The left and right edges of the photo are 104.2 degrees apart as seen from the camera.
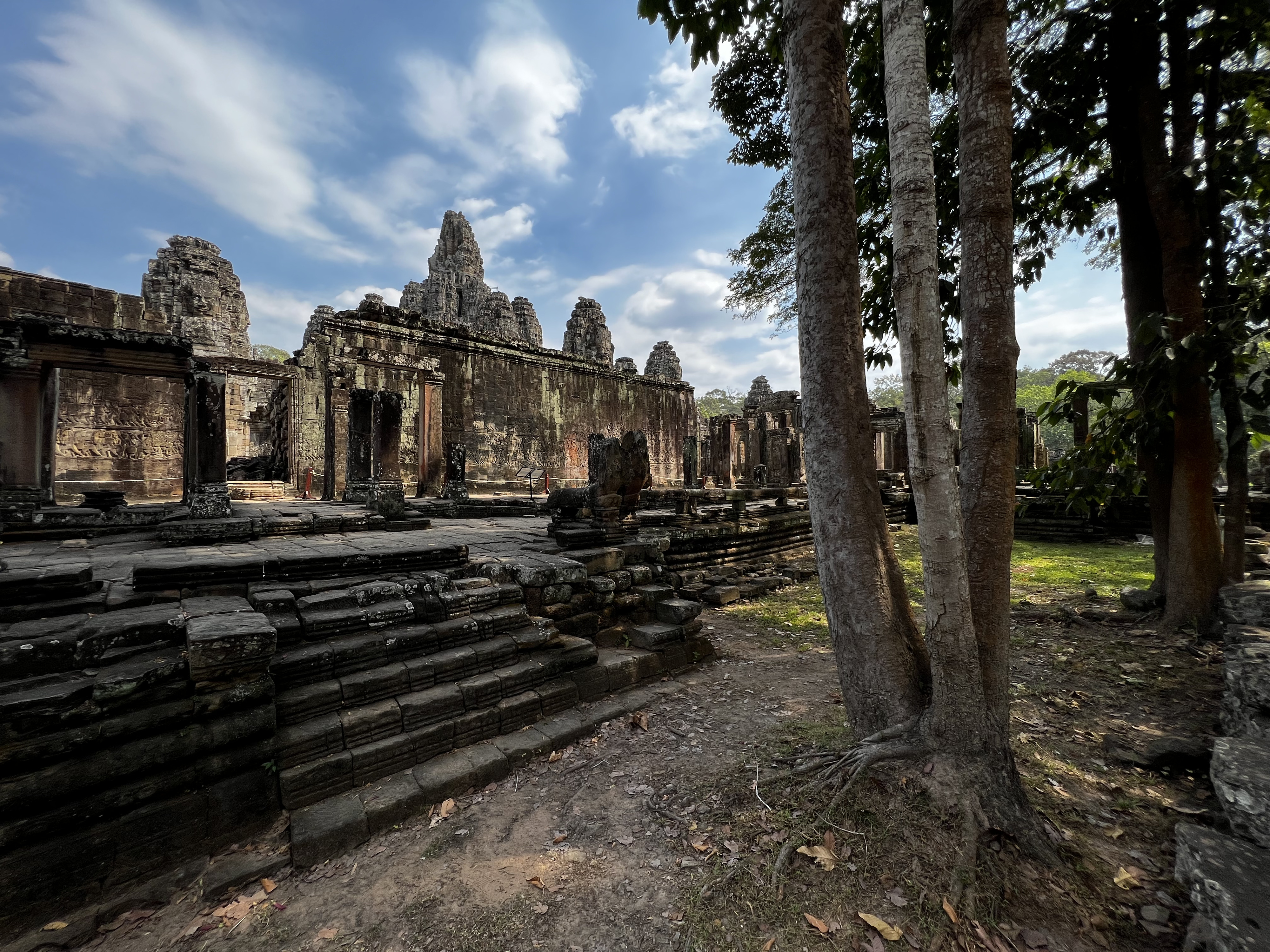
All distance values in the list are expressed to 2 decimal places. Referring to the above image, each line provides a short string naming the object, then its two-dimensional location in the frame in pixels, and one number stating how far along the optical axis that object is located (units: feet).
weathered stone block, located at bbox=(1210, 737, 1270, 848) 5.62
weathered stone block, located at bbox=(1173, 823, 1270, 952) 4.59
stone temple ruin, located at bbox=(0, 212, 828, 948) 7.13
